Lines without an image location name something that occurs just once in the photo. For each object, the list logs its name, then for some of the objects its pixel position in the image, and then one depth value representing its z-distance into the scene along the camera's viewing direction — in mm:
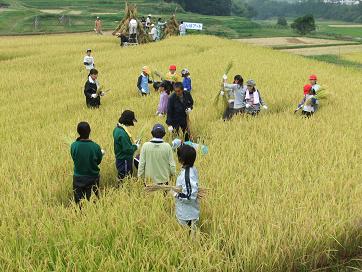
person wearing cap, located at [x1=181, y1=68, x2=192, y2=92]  9669
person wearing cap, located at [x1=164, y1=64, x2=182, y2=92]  9227
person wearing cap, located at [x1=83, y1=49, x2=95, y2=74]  14023
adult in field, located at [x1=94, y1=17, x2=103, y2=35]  30175
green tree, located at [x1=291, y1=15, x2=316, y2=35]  55469
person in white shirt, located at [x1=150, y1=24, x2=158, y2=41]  25528
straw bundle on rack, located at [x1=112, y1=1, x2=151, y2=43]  23842
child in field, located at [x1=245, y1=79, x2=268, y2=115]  8000
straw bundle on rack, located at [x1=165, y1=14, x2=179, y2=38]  27812
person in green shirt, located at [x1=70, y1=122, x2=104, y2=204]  4473
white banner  27758
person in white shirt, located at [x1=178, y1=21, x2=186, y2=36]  27761
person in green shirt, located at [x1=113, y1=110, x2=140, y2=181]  4895
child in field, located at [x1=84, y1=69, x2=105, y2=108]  8938
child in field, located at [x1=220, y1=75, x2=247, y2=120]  7937
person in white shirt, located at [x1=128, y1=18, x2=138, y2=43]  23373
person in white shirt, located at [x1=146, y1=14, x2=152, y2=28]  26170
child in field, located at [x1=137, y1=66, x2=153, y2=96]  10438
